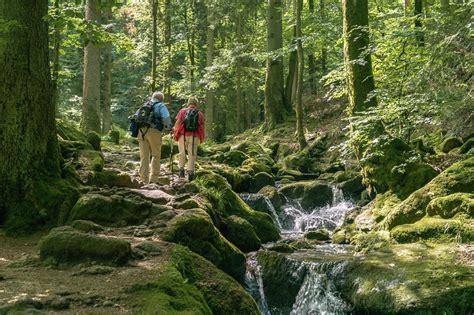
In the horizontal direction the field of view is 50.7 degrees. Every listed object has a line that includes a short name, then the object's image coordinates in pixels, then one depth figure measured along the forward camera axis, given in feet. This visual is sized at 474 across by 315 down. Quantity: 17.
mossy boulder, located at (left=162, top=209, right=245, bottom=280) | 24.00
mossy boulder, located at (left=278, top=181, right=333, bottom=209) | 47.55
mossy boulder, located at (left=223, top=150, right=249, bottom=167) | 58.18
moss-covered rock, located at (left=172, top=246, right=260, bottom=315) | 18.89
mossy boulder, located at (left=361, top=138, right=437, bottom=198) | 34.78
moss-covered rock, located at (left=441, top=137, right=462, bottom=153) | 41.73
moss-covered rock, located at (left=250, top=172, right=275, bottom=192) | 51.30
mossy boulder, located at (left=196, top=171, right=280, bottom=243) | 34.32
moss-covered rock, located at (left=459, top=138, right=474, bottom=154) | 39.17
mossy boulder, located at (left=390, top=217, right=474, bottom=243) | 25.73
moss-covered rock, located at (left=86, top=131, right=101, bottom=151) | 38.88
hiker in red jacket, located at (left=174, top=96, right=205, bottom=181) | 37.96
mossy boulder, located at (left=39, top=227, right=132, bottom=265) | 19.29
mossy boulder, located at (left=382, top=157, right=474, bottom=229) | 29.94
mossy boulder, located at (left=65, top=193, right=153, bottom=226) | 24.86
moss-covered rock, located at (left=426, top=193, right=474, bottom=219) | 27.22
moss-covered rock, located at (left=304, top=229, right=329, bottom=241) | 36.76
